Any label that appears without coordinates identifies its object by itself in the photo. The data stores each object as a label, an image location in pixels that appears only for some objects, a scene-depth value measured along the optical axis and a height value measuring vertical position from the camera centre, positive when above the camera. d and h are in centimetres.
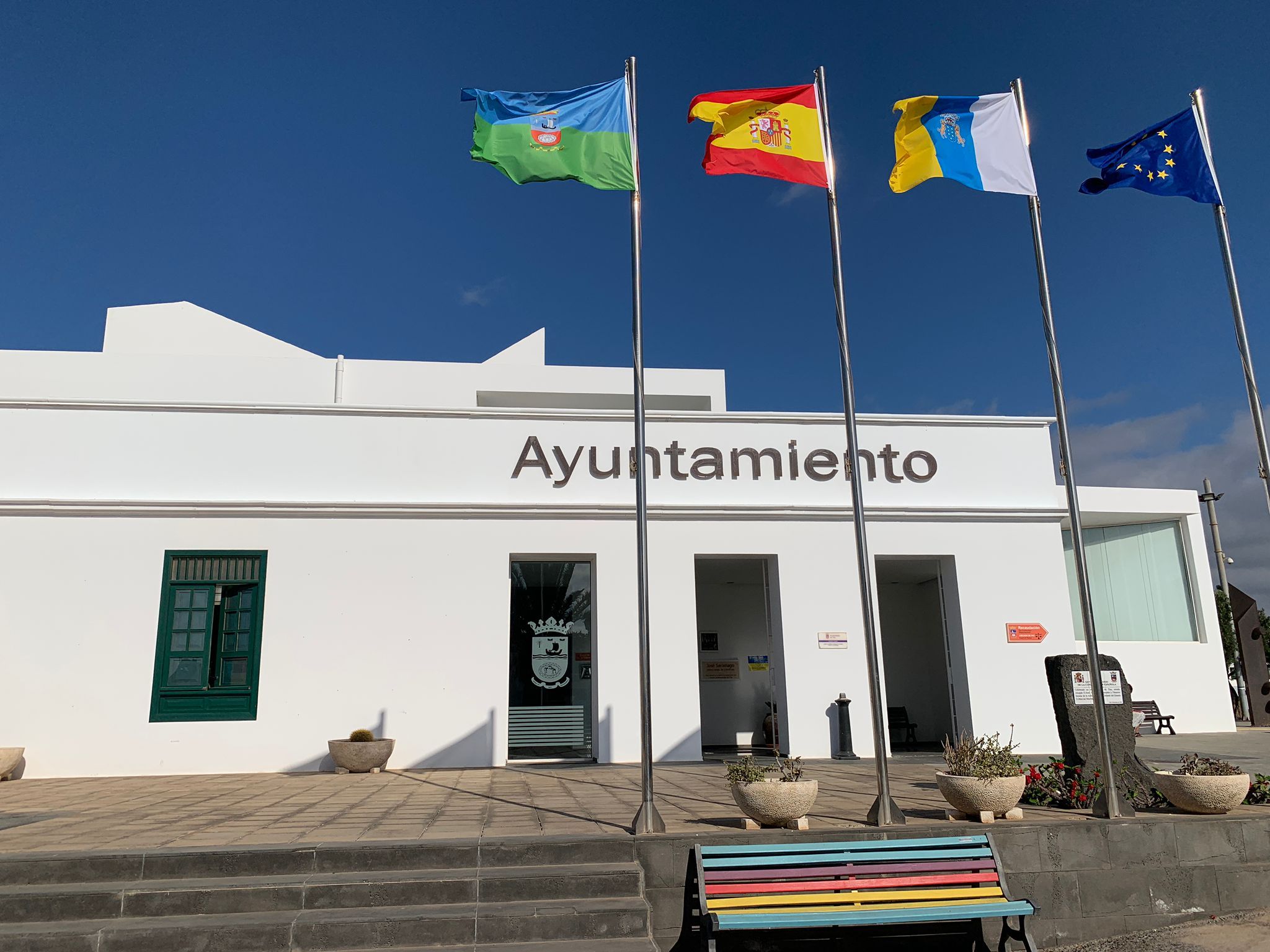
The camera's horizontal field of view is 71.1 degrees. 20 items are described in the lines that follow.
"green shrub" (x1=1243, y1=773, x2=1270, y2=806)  788 -123
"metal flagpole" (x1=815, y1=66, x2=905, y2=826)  707 +101
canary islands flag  843 +479
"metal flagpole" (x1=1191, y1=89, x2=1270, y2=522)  935 +361
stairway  576 -152
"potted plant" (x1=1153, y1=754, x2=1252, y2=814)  732 -109
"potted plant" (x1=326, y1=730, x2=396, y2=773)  1145 -103
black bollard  1253 -96
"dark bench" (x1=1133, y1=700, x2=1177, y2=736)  1650 -112
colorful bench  573 -151
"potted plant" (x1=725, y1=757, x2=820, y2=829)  678 -101
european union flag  930 +506
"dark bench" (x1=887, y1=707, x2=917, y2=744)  1548 -108
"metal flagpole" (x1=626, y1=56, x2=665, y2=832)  686 +107
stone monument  809 -58
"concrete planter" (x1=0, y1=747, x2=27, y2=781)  1109 -99
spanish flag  829 +485
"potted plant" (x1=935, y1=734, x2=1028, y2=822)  706 -97
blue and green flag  824 +478
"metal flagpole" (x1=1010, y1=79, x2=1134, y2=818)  735 +87
